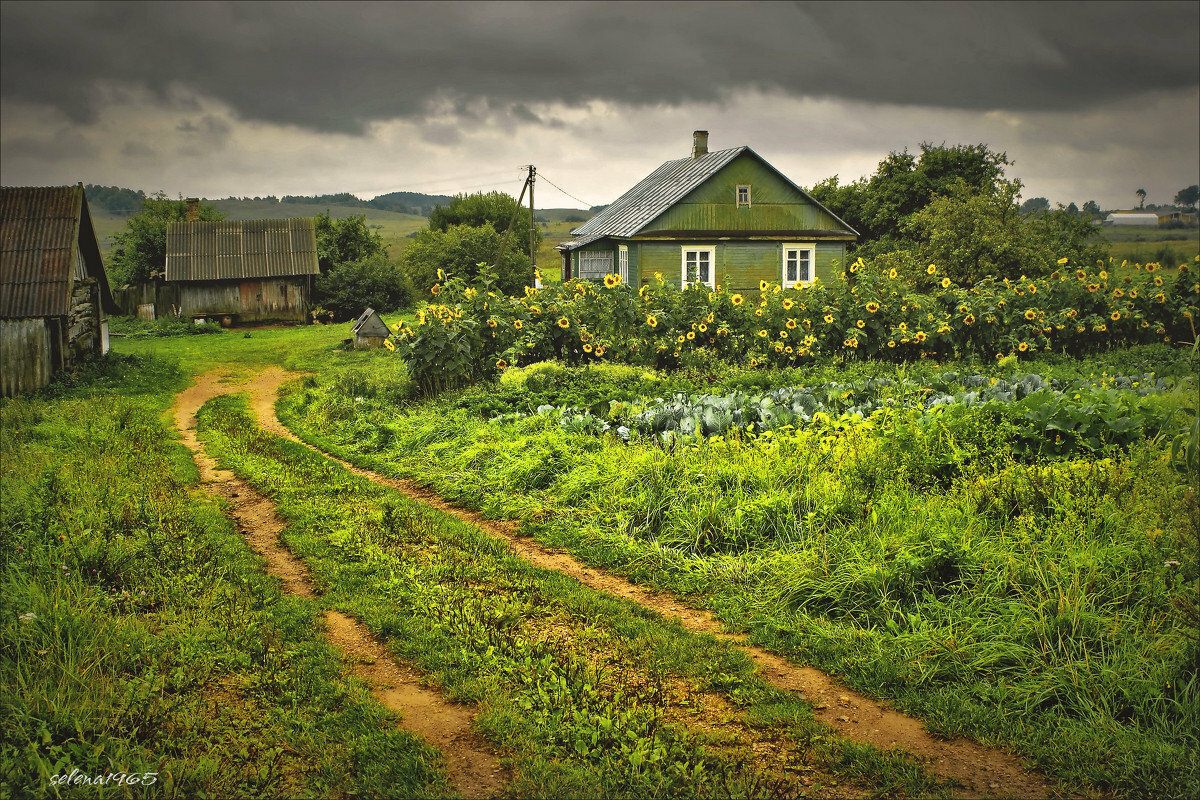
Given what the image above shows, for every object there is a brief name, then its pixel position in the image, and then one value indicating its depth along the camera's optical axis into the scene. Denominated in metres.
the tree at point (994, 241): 27.08
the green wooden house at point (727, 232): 26.84
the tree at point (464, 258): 35.72
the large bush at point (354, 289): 32.75
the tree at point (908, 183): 37.00
